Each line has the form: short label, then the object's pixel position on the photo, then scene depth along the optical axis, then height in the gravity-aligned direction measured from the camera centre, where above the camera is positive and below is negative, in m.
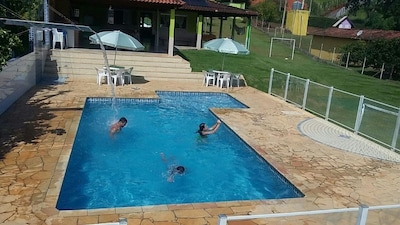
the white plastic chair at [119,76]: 16.16 -2.04
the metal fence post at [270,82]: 16.38 -1.85
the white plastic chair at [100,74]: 16.11 -2.00
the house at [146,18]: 24.06 +0.90
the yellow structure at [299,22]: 42.19 +2.62
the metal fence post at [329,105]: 12.12 -1.98
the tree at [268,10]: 57.91 +4.90
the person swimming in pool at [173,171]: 8.29 -3.19
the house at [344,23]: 48.28 +3.21
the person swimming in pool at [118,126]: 10.77 -2.83
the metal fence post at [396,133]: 9.41 -2.11
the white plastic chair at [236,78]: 18.48 -1.97
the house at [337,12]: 78.88 +7.67
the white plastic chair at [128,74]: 16.58 -1.99
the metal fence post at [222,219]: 3.51 -1.72
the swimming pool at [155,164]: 7.31 -3.19
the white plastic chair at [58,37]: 18.67 -0.62
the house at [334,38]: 34.60 +0.98
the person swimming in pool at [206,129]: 10.91 -2.75
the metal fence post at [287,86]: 14.85 -1.78
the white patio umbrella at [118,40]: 14.99 -0.45
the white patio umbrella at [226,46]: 16.80 -0.38
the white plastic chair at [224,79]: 18.02 -1.99
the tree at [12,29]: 6.74 -0.26
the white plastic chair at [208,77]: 18.41 -2.00
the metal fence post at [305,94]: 13.46 -1.85
